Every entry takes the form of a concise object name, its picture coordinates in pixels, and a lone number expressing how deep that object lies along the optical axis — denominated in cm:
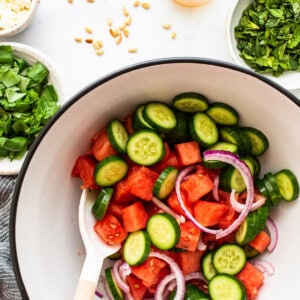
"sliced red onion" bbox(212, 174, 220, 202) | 56
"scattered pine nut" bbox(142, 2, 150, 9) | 64
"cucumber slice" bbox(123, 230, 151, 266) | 53
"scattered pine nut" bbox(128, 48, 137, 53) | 64
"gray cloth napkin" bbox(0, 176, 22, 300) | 62
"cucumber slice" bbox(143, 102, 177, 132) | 54
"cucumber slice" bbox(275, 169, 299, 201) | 54
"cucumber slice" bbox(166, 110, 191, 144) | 55
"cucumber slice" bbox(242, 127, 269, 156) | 55
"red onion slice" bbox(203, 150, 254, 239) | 53
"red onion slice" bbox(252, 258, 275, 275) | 56
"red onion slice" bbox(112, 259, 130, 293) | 56
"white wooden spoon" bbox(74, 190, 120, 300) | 52
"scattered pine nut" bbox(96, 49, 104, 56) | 64
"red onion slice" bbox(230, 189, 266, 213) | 54
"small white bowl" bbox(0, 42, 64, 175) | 62
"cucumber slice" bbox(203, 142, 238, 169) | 54
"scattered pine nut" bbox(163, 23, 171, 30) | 64
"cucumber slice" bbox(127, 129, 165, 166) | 53
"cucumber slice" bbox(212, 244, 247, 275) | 55
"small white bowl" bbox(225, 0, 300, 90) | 62
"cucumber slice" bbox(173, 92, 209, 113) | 54
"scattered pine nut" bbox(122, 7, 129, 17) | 64
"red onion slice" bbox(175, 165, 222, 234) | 54
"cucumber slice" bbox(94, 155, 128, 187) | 53
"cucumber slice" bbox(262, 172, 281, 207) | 55
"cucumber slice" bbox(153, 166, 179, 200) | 54
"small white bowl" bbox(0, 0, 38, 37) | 63
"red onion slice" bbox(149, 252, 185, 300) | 55
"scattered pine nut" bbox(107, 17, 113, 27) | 64
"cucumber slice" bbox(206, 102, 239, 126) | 54
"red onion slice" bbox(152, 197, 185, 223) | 55
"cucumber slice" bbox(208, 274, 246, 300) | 53
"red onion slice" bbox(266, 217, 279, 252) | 56
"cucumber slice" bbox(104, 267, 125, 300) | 56
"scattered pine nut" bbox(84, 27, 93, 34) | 64
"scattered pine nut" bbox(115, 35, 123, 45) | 64
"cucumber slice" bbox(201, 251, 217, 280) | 56
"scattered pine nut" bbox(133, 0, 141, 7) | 64
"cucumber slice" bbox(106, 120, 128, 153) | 54
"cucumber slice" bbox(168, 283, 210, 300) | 55
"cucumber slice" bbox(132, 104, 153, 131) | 54
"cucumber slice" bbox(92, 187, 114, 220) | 54
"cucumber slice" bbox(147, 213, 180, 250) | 53
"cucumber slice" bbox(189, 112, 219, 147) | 54
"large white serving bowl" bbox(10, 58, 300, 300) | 51
